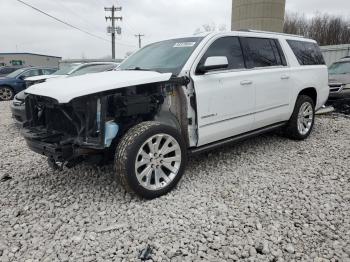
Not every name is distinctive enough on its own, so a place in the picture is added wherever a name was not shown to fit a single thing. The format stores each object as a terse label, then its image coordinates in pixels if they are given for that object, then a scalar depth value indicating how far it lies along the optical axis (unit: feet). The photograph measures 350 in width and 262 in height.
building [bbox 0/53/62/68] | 170.09
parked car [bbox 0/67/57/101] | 43.70
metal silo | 66.39
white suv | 10.44
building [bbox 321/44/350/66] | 62.23
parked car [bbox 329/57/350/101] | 28.07
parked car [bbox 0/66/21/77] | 61.97
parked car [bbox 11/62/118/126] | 20.88
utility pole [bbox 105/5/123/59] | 115.77
